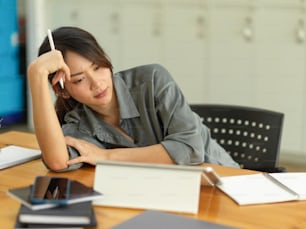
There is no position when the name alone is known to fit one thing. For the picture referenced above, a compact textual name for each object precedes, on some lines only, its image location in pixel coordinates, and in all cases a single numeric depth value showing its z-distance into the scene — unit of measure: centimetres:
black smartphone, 185
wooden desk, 187
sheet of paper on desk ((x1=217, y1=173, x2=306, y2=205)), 200
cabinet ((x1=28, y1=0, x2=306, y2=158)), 427
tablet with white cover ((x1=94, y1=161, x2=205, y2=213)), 193
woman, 227
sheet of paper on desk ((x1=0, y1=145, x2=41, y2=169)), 234
